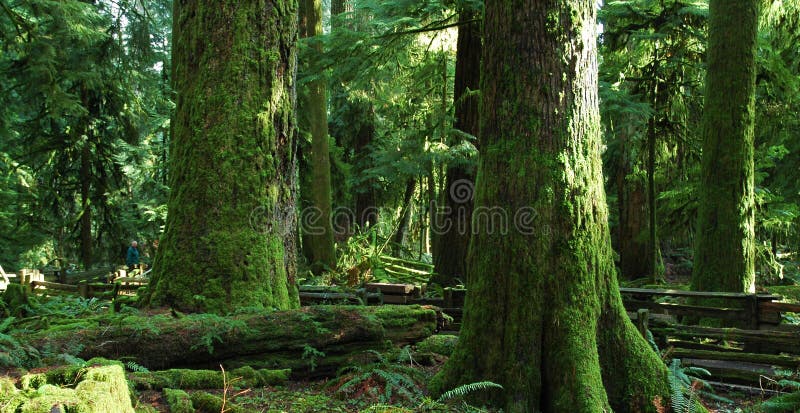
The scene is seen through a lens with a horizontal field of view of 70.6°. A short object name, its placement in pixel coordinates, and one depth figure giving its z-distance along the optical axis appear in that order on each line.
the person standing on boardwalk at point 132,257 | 19.12
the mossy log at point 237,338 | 5.00
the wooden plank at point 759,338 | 7.21
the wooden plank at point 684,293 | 8.47
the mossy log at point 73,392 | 2.72
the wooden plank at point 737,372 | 6.78
